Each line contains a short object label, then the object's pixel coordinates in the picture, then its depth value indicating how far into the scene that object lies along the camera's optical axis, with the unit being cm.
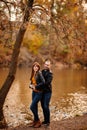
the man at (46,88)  1076
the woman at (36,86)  1076
